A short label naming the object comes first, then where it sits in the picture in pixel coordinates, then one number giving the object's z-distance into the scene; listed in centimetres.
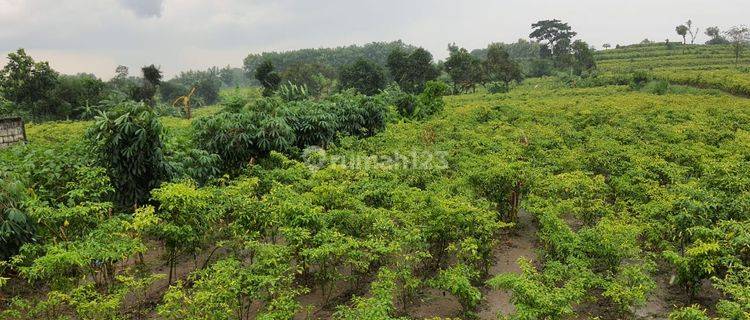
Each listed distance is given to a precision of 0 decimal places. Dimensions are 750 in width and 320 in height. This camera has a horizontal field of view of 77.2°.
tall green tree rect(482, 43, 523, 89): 4056
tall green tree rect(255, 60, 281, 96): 3206
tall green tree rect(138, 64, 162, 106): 3044
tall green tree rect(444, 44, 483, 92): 3903
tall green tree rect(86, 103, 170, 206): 831
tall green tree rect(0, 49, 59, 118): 2619
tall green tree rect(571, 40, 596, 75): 4434
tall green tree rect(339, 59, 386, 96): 3825
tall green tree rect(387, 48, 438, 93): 3766
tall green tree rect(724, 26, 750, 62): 4781
